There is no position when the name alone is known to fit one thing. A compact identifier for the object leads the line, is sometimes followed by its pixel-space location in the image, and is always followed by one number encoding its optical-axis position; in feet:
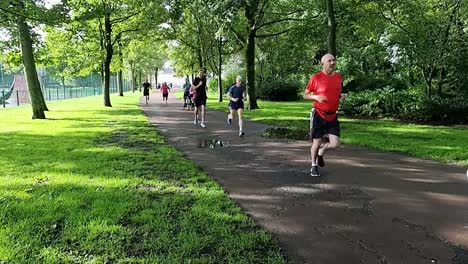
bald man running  20.25
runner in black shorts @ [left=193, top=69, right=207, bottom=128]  43.96
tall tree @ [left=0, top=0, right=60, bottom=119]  54.65
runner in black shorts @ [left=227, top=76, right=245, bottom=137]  38.65
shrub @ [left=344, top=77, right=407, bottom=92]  80.03
